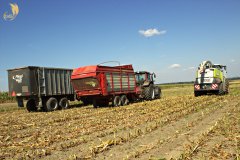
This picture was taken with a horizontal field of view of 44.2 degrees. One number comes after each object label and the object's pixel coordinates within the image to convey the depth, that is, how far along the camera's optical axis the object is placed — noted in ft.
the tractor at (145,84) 74.84
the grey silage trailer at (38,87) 63.57
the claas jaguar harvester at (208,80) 77.66
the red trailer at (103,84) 59.16
